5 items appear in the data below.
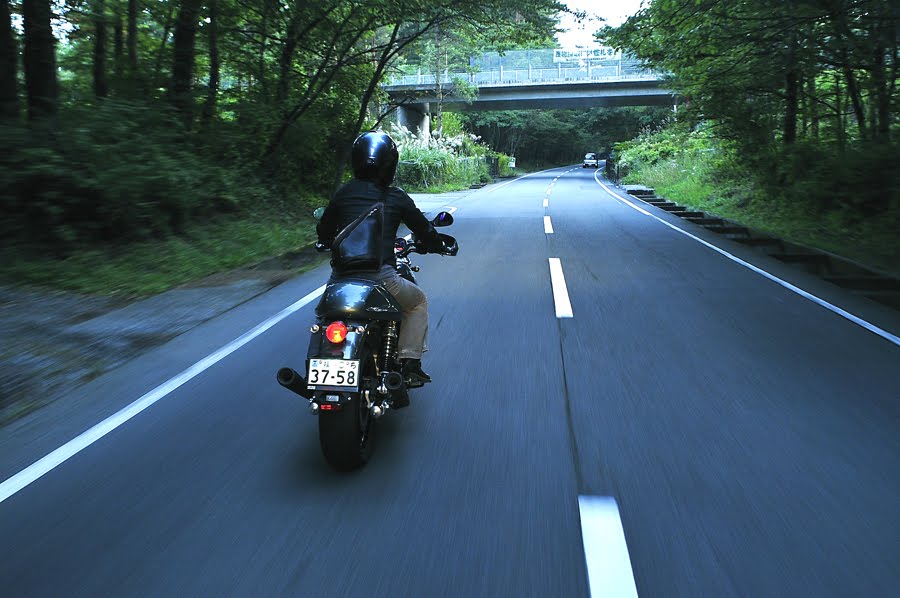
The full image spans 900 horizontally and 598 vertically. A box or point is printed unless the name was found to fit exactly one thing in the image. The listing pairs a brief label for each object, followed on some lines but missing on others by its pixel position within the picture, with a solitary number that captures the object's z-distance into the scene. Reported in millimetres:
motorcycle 3568
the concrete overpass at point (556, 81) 48250
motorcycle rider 4266
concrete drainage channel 8789
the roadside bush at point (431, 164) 34656
